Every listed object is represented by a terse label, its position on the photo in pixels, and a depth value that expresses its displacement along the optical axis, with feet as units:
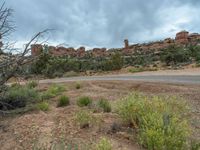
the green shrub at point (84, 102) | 16.38
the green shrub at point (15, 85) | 19.91
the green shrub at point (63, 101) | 17.14
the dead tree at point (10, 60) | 15.25
